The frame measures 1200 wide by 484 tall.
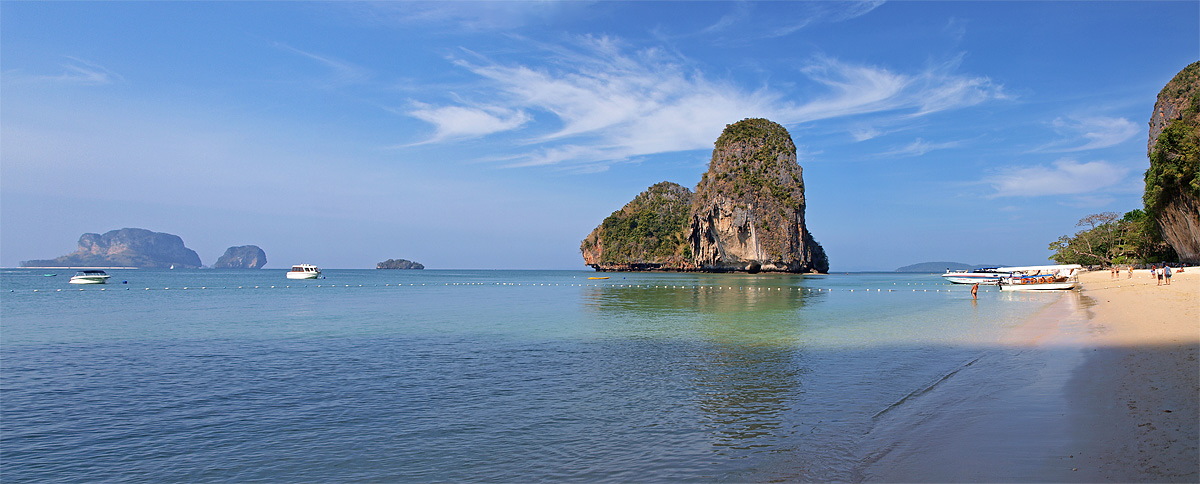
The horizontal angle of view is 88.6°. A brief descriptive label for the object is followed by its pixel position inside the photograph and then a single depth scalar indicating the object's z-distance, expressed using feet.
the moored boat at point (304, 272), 268.21
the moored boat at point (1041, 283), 144.04
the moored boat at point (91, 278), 198.41
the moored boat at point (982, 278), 201.07
